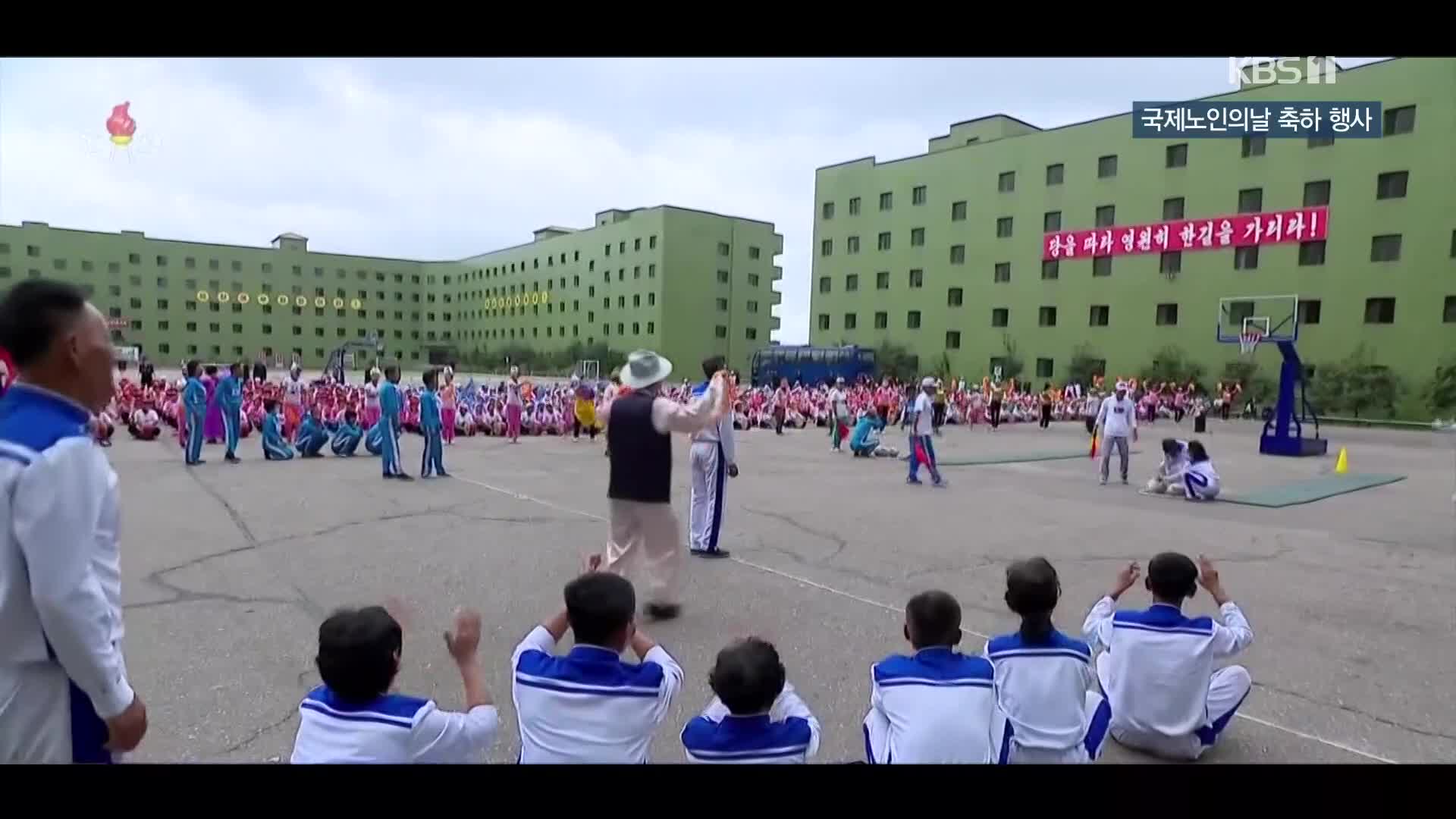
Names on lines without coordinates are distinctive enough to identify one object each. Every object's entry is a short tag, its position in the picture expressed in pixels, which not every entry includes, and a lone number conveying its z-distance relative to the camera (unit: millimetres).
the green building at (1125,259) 31984
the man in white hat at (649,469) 5594
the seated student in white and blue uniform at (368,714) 2176
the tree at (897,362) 49938
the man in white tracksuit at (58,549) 1845
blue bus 42562
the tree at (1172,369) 38406
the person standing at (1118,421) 12820
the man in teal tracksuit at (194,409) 12516
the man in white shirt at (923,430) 12477
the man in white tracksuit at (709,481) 7254
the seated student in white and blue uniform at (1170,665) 3508
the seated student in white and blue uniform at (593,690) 2469
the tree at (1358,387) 32844
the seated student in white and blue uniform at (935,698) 2564
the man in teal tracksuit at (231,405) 13391
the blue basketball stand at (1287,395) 18375
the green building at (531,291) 52875
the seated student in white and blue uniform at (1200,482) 11617
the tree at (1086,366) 42188
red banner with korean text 35125
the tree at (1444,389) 30516
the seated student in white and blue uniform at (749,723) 2328
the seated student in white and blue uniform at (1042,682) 2982
